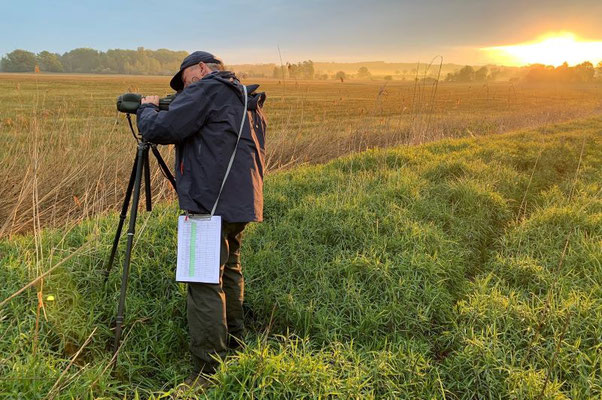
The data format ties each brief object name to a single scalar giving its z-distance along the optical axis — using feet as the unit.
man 7.09
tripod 7.64
